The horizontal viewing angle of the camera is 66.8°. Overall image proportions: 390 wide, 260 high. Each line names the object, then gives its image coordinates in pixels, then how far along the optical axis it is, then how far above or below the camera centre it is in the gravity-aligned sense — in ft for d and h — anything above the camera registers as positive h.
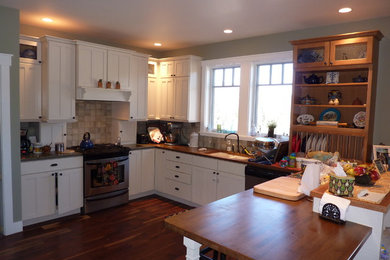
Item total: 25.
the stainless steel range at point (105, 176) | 13.80 -3.38
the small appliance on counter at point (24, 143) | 12.96 -1.70
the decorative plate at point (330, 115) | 12.14 -0.04
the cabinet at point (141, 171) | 15.80 -3.44
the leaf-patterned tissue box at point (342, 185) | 6.08 -1.48
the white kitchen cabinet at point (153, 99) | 17.99 +0.59
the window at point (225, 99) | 16.10 +0.65
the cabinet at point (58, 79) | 13.17 +1.22
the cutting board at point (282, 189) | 7.05 -1.93
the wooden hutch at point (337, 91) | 10.68 +0.93
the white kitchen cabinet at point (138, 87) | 16.31 +1.19
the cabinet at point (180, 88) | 16.72 +1.24
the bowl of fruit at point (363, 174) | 7.00 -1.42
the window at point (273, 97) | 14.12 +0.75
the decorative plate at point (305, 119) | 12.69 -0.25
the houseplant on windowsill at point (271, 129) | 14.01 -0.80
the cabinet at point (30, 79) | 12.85 +1.14
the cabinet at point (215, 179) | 13.17 -3.24
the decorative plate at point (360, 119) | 11.18 -0.16
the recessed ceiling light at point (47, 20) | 12.53 +3.68
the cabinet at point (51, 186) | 12.10 -3.50
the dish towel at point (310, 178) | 6.95 -1.55
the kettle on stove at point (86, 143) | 14.52 -1.81
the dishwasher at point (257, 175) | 11.56 -2.55
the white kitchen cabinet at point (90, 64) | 13.99 +2.06
